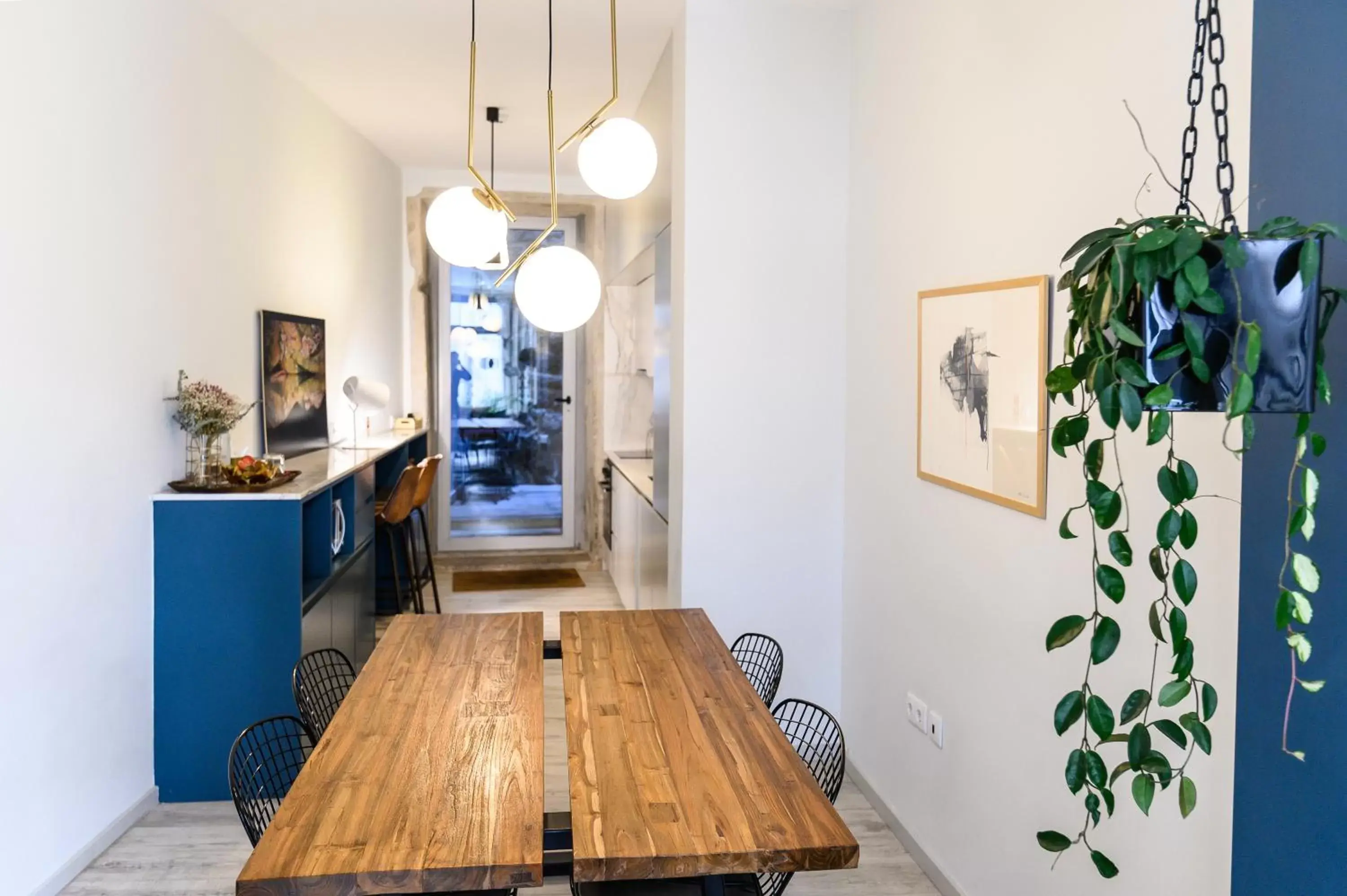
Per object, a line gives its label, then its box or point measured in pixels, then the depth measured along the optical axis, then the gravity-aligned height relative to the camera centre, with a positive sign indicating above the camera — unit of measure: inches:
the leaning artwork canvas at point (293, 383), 183.0 +2.0
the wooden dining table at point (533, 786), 67.6 -28.7
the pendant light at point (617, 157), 98.2 +22.0
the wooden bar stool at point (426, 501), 220.8 -22.1
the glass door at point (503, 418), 312.3 -6.6
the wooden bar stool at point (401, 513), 211.0 -23.6
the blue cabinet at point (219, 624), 142.5 -30.8
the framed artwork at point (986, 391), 102.2 +0.7
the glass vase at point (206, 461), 148.3 -9.3
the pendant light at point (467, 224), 100.1 +16.1
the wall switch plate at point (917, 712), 129.6 -38.4
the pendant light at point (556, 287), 96.2 +9.8
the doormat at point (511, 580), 285.3 -50.4
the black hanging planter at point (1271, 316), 52.5 +4.1
